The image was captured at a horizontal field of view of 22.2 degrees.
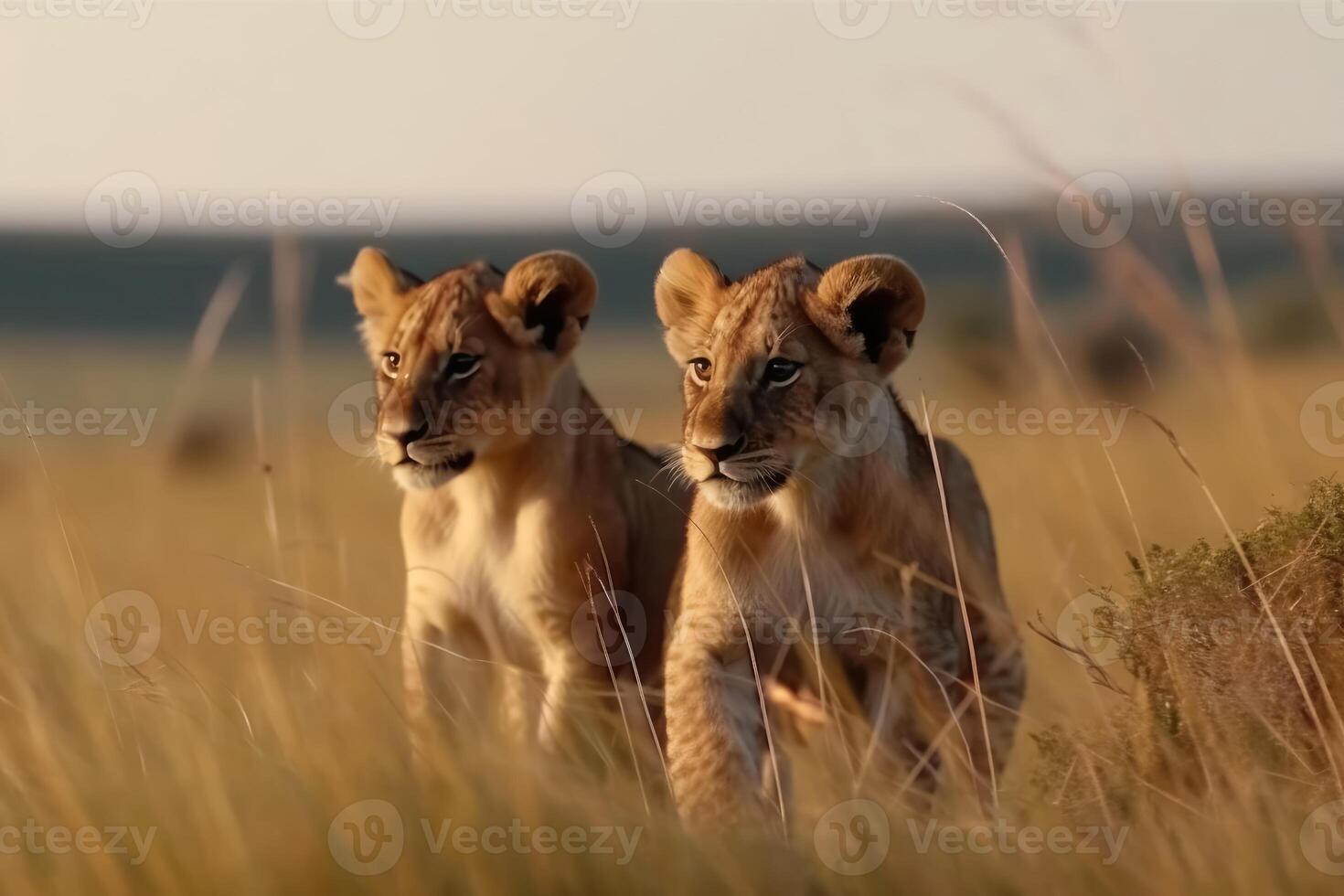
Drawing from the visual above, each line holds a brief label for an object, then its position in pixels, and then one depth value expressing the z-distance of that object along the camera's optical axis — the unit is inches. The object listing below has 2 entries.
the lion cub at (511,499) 396.8
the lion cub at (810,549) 327.6
